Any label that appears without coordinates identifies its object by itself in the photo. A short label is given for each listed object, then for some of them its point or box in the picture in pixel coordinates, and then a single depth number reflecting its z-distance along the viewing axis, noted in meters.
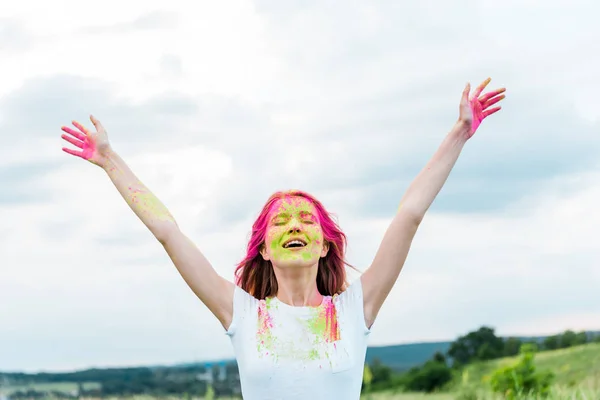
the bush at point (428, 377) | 16.03
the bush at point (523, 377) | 11.16
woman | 4.54
